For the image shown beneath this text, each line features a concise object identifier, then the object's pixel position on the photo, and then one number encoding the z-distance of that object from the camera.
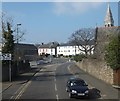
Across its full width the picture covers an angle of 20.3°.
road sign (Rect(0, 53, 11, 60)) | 37.62
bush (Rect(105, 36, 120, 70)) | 29.94
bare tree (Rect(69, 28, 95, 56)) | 98.38
